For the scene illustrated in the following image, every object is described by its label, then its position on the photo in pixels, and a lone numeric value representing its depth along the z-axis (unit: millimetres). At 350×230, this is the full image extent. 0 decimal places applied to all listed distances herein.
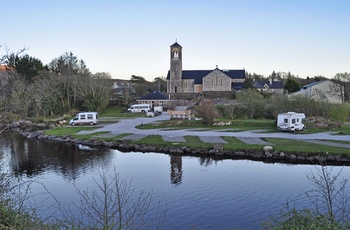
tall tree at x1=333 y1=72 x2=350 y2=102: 51878
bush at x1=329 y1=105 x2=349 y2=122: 33719
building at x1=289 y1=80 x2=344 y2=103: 52906
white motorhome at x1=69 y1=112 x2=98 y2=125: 34341
